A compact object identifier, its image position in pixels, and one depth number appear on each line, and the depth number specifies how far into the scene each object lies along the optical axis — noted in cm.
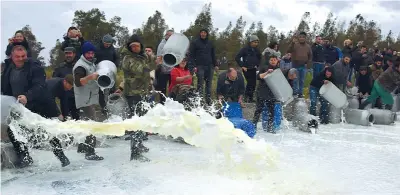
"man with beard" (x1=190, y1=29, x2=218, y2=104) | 853
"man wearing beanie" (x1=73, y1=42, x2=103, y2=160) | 521
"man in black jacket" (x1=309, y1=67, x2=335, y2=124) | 855
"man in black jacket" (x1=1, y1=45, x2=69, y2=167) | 475
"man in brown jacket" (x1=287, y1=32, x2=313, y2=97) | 962
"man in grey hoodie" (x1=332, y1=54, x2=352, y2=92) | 912
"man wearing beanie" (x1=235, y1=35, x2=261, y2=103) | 921
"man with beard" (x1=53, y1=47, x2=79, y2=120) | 567
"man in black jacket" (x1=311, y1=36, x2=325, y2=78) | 1072
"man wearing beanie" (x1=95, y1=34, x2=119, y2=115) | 709
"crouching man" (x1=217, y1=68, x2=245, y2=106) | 697
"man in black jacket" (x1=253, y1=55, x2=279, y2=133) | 736
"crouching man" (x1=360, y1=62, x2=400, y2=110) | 929
